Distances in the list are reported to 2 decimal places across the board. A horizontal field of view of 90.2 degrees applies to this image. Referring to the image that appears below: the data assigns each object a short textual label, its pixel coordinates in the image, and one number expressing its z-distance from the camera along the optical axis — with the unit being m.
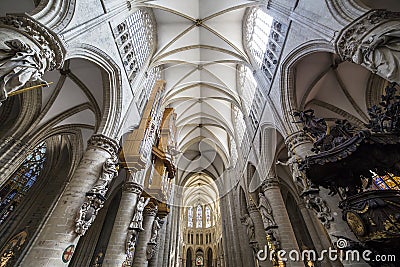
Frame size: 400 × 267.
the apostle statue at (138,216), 7.72
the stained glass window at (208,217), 35.54
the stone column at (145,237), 9.58
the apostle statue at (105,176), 5.48
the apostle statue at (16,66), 3.26
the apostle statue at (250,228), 11.63
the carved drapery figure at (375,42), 3.72
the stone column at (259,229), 10.13
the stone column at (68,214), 4.34
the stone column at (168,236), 13.45
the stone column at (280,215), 7.80
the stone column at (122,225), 6.84
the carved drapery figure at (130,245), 7.29
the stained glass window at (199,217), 35.75
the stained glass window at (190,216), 35.46
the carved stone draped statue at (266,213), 8.47
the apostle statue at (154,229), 10.73
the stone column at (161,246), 12.91
